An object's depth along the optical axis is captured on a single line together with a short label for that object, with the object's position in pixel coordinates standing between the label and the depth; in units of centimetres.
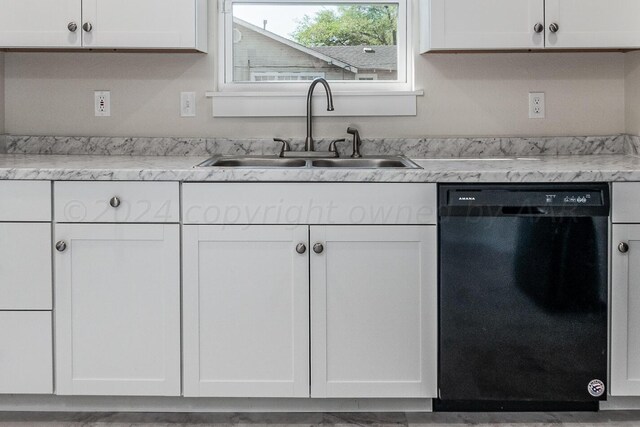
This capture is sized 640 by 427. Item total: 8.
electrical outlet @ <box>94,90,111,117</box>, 308
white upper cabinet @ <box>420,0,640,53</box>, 275
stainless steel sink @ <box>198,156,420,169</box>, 290
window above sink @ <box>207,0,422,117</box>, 311
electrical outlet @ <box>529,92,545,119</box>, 307
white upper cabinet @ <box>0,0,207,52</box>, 275
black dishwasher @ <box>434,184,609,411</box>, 237
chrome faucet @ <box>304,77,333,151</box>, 291
